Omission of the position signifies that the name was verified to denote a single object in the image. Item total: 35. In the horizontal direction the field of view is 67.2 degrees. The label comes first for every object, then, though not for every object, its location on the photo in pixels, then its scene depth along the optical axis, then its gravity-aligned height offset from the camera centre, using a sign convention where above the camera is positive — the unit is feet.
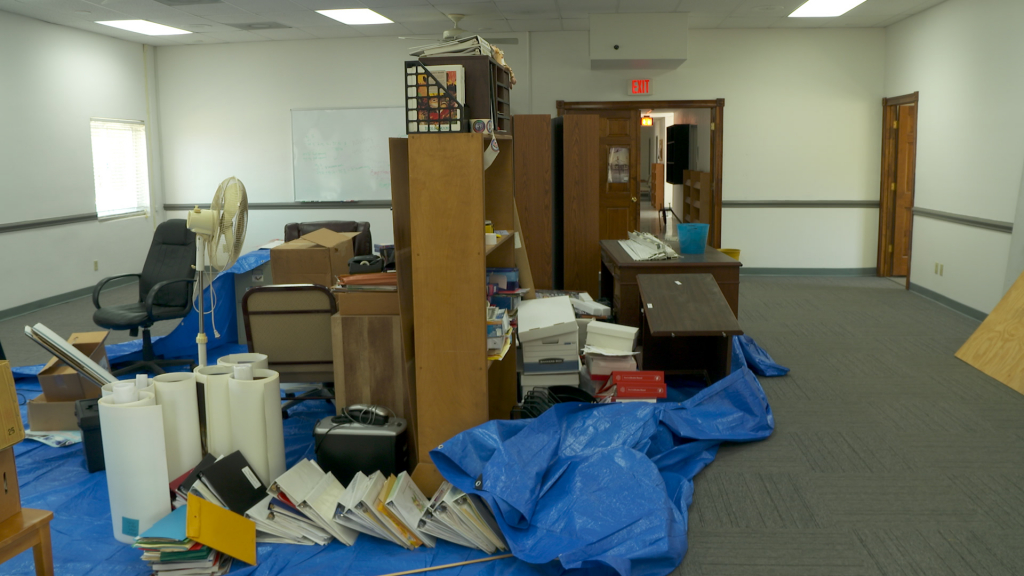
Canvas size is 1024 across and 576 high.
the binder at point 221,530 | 8.54 -3.84
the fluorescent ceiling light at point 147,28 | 24.96 +5.45
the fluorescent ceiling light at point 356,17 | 24.08 +5.49
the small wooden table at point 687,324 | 13.60 -2.46
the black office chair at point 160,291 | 15.72 -2.09
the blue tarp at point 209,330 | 17.54 -3.26
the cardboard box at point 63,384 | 13.25 -3.27
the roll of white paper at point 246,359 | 11.20 -2.49
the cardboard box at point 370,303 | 11.10 -1.64
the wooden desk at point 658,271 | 16.17 -1.87
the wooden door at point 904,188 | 26.78 -0.24
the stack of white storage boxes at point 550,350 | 12.79 -2.74
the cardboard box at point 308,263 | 17.51 -1.67
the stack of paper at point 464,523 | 9.24 -4.02
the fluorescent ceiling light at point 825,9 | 23.56 +5.45
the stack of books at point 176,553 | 8.60 -4.02
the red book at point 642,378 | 12.80 -3.18
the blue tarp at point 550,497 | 8.77 -3.94
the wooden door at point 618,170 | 28.14 +0.55
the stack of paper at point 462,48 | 10.44 +1.89
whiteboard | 28.78 +1.37
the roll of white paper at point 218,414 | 10.01 -2.90
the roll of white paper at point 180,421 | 9.75 -2.93
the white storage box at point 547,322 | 12.74 -2.26
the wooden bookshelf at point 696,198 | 29.14 -0.56
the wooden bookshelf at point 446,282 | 9.77 -1.22
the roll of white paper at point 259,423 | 9.97 -3.03
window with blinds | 27.20 +0.90
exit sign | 27.73 +3.49
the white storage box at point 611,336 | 13.76 -2.70
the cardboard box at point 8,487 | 6.86 -2.61
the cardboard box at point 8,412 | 6.69 -1.90
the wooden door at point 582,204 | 18.24 -0.44
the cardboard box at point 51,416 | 13.19 -3.80
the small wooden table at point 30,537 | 6.71 -3.04
